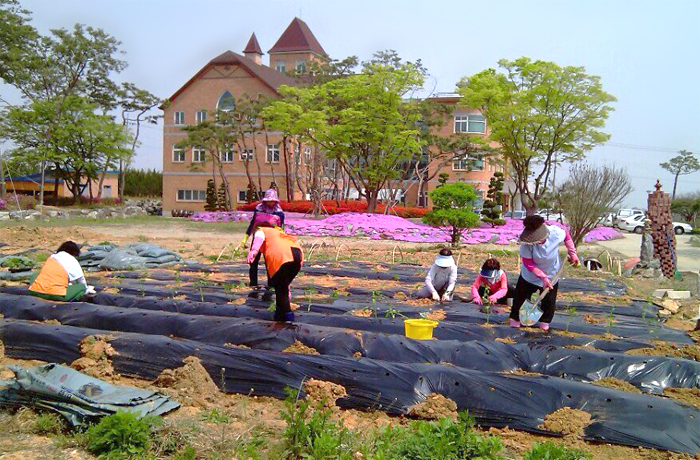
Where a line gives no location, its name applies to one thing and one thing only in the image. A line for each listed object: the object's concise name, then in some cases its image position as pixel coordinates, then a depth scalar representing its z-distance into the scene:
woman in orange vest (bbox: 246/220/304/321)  5.20
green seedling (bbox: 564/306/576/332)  6.09
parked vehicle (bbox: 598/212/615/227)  37.43
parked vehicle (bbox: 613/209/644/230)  36.47
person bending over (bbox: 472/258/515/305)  6.63
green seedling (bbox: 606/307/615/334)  5.71
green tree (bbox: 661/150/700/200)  55.25
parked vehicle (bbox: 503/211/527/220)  32.66
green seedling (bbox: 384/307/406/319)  5.90
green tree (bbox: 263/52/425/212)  24.94
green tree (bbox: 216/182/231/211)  32.78
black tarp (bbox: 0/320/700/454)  3.51
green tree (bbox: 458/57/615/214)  22.55
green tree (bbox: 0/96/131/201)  31.61
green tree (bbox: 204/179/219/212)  33.59
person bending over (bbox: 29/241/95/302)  6.02
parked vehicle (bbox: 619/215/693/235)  34.25
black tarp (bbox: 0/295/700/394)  4.38
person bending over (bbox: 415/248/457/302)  6.70
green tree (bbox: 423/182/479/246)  15.57
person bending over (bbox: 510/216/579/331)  5.30
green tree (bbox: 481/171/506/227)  25.64
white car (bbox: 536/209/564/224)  29.33
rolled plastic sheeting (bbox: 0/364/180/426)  3.53
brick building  35.56
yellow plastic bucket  4.92
